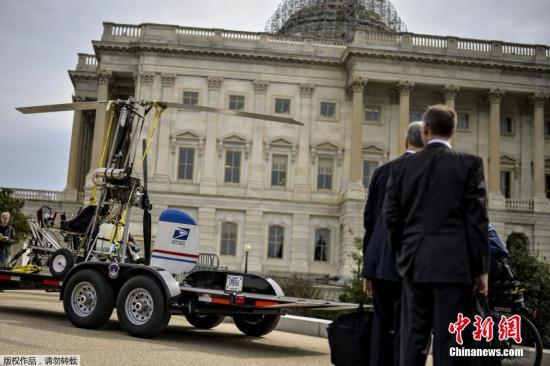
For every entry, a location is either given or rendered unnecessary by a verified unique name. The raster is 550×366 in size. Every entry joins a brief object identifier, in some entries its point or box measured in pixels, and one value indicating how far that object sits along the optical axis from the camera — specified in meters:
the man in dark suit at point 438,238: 4.79
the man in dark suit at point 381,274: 5.93
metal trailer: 9.93
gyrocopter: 10.09
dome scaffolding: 57.09
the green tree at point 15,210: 37.97
